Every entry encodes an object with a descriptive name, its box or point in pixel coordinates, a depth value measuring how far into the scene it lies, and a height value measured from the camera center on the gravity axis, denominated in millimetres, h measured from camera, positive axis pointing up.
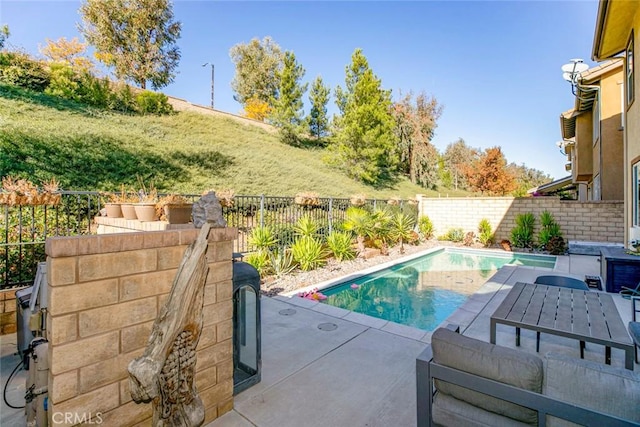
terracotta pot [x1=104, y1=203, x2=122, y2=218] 4164 +50
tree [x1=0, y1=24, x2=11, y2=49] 12641 +7879
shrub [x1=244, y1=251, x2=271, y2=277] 6625 -1081
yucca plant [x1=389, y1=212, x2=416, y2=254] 10914 -530
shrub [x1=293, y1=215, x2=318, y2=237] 8250 -382
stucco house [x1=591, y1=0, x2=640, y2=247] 5926 +3631
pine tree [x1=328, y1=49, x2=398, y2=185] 19109 +5942
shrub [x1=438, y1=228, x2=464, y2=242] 13086 -949
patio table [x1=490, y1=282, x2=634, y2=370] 2373 -967
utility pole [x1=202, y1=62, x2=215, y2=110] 29434 +14084
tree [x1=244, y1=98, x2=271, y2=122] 28594 +10199
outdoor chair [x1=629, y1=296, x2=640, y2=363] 2306 -966
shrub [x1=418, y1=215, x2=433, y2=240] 13820 -623
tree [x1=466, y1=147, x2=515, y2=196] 23688 +3234
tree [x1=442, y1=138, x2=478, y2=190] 31578 +6320
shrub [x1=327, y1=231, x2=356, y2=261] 8711 -960
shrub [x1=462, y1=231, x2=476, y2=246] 12459 -1054
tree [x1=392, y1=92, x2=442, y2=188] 24844 +6960
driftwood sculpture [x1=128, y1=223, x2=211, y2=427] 1433 -760
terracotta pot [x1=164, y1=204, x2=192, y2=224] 3189 +6
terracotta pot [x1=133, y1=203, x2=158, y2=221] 3590 +19
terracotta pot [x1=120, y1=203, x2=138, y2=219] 3874 +34
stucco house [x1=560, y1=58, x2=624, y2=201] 9039 +3034
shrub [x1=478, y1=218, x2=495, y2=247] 12188 -836
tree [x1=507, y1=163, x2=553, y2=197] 38938 +5733
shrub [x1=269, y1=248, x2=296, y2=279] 6902 -1197
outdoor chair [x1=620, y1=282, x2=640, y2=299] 4906 -1356
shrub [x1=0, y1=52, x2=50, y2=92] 12493 +6314
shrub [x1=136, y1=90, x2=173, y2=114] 16562 +6536
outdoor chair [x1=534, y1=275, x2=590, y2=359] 3754 -904
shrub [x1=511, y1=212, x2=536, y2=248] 11195 -686
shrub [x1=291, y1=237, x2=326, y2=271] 7492 -1024
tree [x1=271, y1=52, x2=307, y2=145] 23438 +9181
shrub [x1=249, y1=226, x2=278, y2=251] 7051 -614
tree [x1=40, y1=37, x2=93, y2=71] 16438 +9273
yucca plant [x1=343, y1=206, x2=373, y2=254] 9398 -328
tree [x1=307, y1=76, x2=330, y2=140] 25331 +9382
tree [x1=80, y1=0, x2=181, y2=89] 17625 +11352
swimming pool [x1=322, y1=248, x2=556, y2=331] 5668 -1802
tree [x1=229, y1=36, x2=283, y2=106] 29359 +14666
